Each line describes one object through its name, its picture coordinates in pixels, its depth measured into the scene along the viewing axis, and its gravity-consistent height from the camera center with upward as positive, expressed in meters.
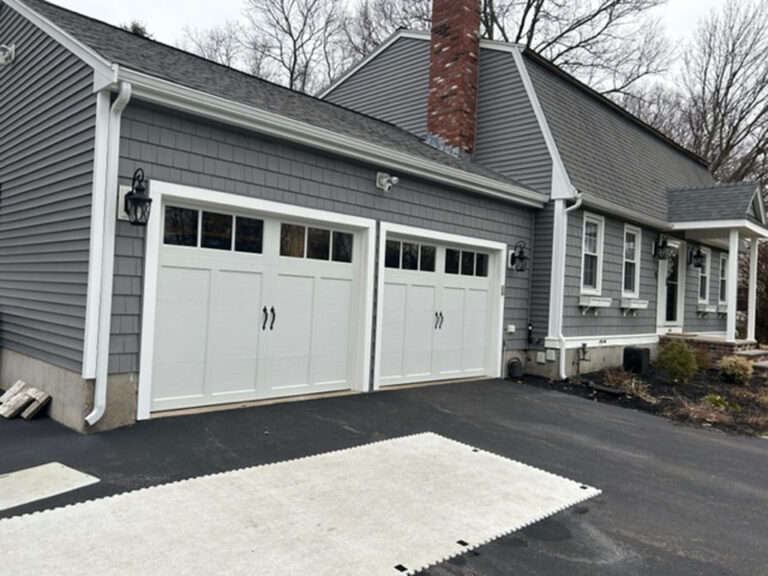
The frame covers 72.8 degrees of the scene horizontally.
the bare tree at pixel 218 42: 19.59 +9.32
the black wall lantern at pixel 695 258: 12.13 +1.27
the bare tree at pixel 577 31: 17.73 +9.71
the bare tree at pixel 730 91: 18.95 +8.53
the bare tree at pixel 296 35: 19.30 +9.69
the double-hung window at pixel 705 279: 12.92 +0.86
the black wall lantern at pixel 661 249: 10.80 +1.30
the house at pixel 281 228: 4.45 +0.77
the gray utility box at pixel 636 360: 9.15 -0.88
